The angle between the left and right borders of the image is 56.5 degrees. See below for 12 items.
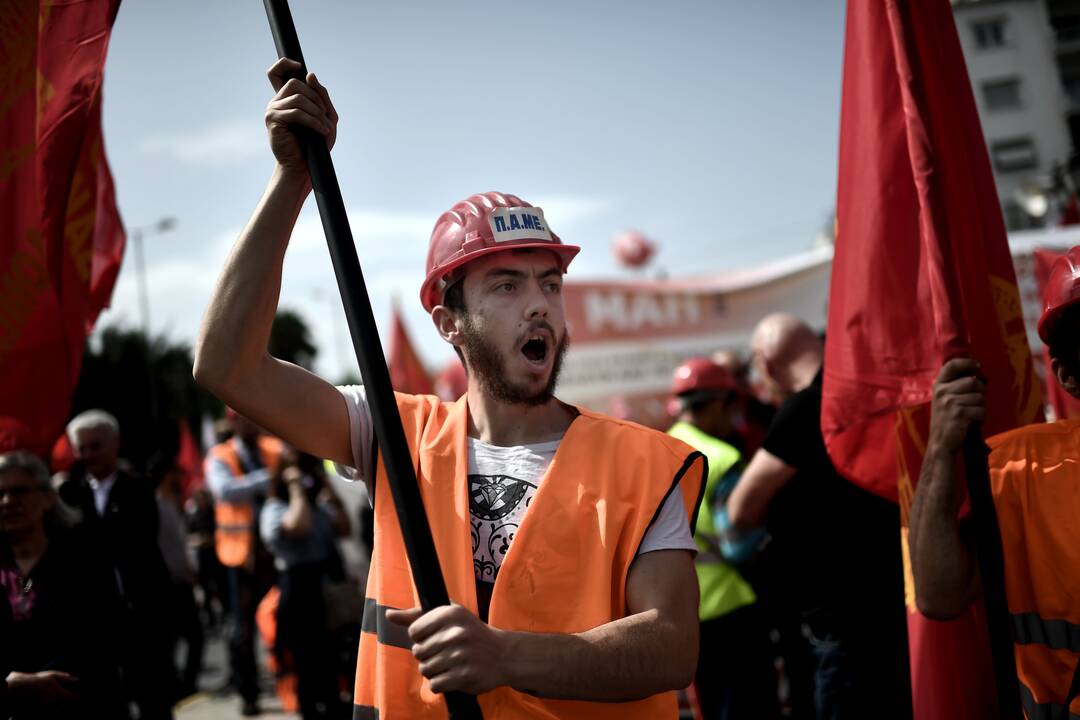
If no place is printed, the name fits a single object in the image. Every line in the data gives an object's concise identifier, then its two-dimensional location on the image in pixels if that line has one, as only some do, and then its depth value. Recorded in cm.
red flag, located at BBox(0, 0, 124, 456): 299
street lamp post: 3297
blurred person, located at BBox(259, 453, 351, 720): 689
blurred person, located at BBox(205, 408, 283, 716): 815
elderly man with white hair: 421
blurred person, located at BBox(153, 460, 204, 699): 704
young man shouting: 194
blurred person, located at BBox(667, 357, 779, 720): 461
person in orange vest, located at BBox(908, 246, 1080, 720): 219
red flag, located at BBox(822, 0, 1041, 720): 274
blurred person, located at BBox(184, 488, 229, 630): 1235
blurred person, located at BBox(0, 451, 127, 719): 357
